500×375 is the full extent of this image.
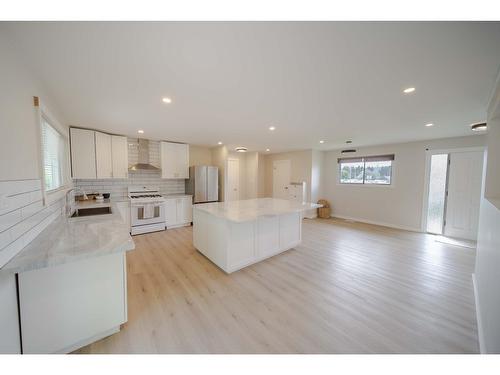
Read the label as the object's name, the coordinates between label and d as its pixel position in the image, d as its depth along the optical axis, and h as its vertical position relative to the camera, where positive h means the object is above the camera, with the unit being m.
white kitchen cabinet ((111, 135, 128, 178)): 3.99 +0.48
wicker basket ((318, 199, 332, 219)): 5.98 -1.09
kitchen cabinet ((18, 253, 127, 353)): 1.22 -0.96
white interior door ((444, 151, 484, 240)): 3.81 -0.31
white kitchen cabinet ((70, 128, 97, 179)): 3.49 +0.45
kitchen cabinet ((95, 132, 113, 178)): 3.75 +0.45
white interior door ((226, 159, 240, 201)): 6.55 -0.01
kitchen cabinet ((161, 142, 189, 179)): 4.69 +0.46
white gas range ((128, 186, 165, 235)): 4.03 -0.79
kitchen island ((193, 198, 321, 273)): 2.53 -0.85
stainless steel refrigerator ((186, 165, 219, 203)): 4.93 -0.18
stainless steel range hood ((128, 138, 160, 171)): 4.38 +0.51
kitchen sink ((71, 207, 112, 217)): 2.95 -0.58
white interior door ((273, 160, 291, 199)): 6.57 +0.01
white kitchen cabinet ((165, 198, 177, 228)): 4.54 -0.91
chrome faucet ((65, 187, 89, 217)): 2.53 -0.46
